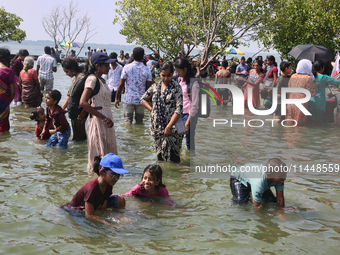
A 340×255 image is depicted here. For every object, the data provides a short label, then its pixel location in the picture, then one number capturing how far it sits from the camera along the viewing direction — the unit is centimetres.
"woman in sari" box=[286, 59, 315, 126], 946
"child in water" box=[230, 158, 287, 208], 464
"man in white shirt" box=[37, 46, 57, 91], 1291
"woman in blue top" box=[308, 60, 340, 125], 975
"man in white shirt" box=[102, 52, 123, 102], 1097
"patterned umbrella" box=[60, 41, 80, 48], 4388
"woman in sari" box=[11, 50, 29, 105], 1166
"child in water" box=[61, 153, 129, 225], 424
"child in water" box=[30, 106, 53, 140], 797
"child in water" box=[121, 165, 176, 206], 484
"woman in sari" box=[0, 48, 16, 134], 793
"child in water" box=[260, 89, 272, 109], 1145
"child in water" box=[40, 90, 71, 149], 736
